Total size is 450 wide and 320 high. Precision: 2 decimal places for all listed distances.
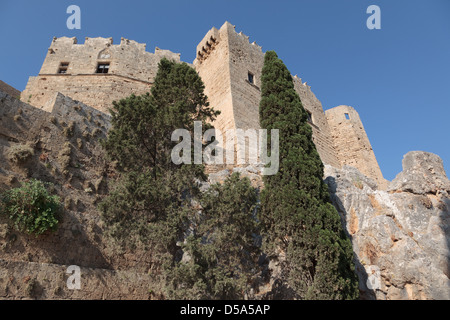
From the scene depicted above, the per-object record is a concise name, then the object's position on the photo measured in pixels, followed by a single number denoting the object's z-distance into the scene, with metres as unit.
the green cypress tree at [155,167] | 6.67
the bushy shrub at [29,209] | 6.68
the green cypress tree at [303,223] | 6.52
